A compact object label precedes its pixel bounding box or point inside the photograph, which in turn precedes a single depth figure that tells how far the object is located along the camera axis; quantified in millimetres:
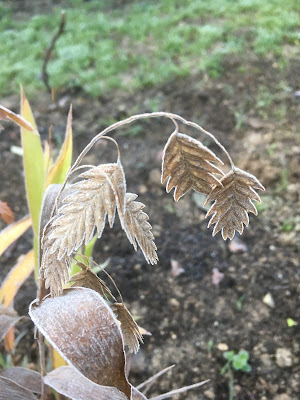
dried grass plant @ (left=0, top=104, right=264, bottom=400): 129
